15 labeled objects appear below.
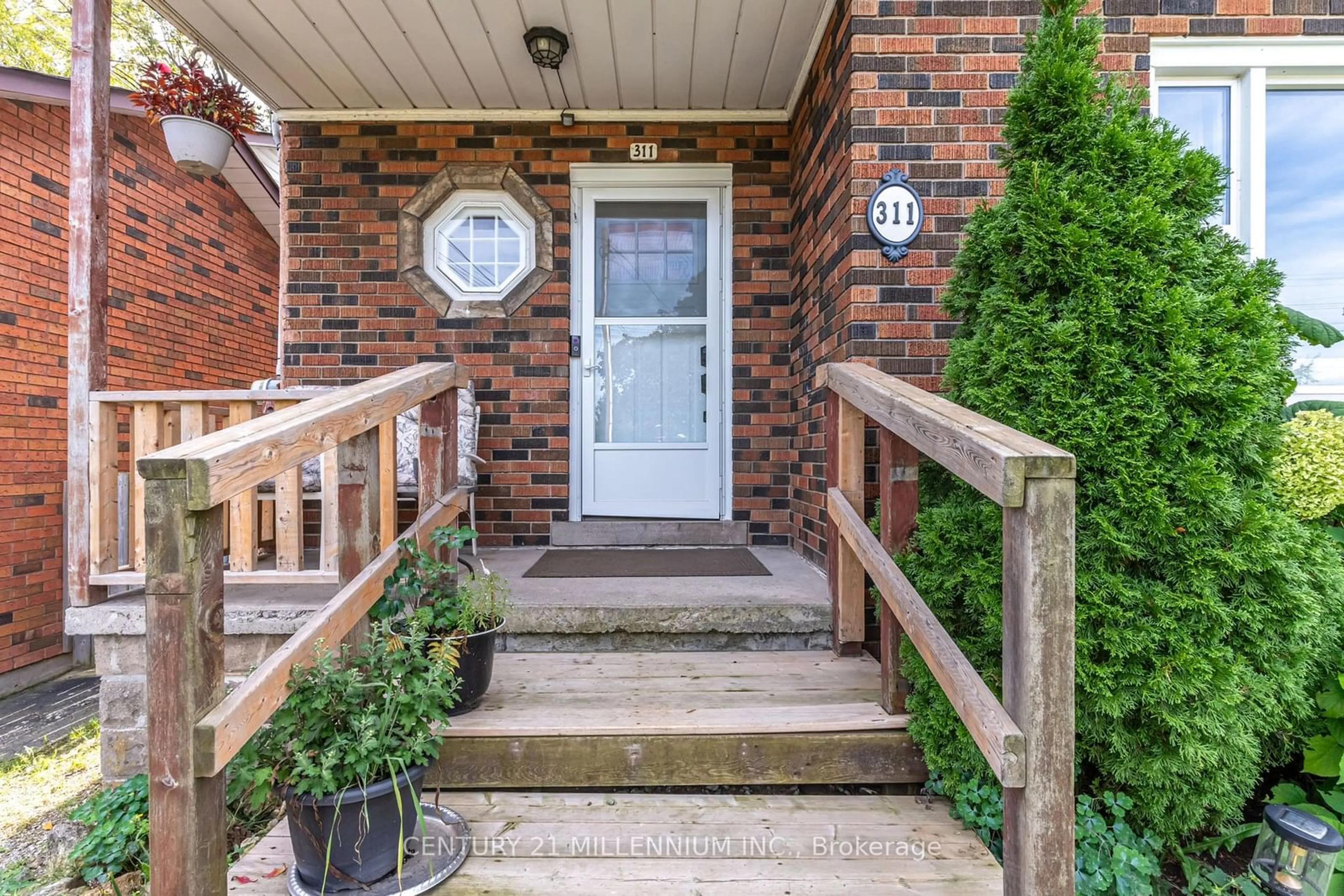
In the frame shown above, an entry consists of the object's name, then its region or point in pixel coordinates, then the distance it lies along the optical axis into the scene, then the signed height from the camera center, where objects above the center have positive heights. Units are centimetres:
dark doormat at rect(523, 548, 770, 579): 280 -56
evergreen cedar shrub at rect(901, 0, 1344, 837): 144 -1
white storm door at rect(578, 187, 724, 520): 365 +50
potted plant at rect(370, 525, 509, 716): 176 -47
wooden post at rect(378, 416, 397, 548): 208 -14
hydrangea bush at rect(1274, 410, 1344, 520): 181 -8
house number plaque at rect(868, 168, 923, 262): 242 +86
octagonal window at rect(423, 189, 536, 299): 358 +109
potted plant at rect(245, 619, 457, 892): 132 -67
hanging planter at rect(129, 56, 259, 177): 307 +161
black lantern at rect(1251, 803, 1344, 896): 138 -89
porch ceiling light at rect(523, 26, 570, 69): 279 +174
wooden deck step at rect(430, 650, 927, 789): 170 -81
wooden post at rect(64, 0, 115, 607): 229 +74
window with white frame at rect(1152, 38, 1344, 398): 258 +126
